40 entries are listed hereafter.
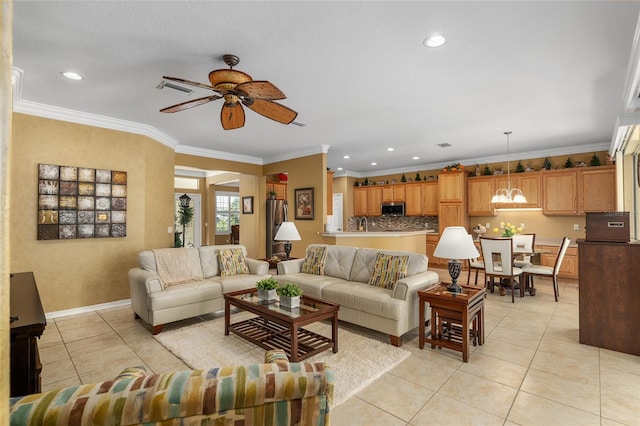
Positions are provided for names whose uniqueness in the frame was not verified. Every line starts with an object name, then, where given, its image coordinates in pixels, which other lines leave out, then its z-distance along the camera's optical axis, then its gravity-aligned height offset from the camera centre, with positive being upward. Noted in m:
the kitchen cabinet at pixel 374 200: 9.58 +0.50
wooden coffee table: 2.95 -1.13
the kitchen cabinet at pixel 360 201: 9.92 +0.50
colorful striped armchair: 0.86 -0.51
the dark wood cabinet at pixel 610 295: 3.09 -0.79
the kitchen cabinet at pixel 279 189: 7.88 +0.72
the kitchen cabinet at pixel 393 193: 9.06 +0.69
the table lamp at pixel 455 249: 3.07 -0.31
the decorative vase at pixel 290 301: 3.29 -0.87
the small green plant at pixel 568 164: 6.48 +1.06
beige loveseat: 3.72 -0.85
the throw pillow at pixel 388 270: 3.77 -0.64
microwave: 9.00 +0.23
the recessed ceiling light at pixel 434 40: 2.53 +1.41
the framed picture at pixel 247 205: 8.23 +0.33
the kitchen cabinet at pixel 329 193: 7.22 +0.55
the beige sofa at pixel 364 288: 3.34 -0.85
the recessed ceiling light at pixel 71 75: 3.17 +1.43
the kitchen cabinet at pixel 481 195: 7.45 +0.52
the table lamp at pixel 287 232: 5.20 -0.24
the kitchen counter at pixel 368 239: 6.35 -0.44
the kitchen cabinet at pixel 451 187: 7.71 +0.73
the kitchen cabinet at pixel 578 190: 6.05 +0.51
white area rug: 2.67 -1.32
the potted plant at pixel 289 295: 3.29 -0.80
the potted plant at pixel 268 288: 3.53 -0.78
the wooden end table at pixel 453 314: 2.98 -0.95
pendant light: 5.98 +0.49
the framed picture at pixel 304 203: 6.64 +0.30
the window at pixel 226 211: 10.48 +0.22
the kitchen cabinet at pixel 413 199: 8.71 +0.49
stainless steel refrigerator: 7.78 -0.09
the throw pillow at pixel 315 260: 4.68 -0.64
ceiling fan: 2.58 +1.03
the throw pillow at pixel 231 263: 4.74 -0.68
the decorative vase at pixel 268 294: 3.54 -0.85
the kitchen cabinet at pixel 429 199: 8.42 +0.48
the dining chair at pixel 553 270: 5.02 -0.87
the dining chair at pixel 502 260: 4.96 -0.69
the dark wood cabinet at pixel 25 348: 1.68 -0.70
